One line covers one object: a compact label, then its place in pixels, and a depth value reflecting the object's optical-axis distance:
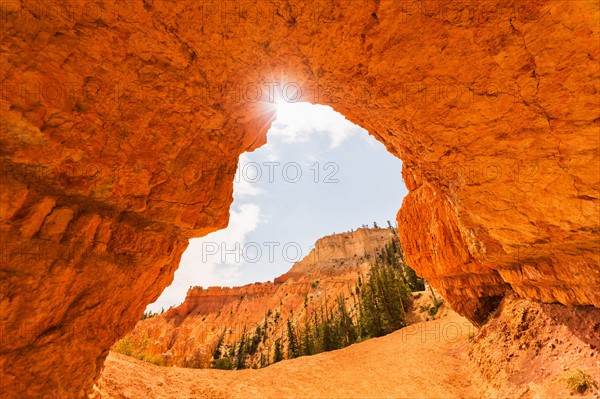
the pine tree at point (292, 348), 34.08
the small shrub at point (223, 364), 31.46
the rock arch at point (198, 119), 3.62
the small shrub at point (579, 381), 5.67
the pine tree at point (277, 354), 34.77
